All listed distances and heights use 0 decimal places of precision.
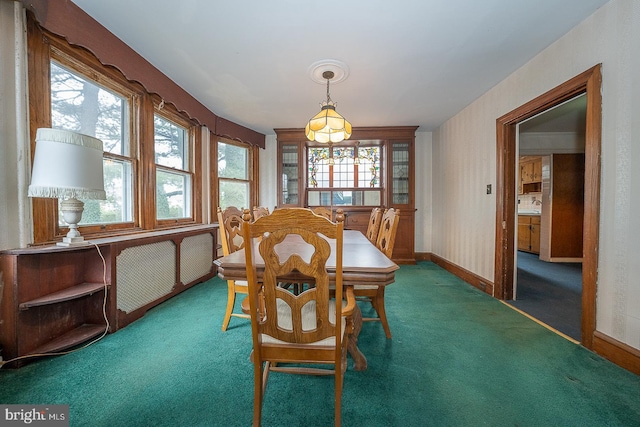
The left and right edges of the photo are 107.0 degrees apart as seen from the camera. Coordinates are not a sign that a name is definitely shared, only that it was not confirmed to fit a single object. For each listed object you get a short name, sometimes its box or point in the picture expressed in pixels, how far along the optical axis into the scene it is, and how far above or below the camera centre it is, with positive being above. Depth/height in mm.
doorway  3607 +125
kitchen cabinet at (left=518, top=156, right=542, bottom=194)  5344 +735
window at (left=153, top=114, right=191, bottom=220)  2885 +476
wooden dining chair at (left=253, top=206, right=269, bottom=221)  2772 -70
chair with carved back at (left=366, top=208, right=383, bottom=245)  2404 -195
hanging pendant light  2102 +727
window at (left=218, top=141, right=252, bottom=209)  4012 +561
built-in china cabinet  4266 +583
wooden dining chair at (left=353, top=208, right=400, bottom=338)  1735 -609
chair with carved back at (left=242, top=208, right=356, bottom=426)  895 -405
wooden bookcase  1468 -613
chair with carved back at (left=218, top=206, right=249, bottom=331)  1788 -254
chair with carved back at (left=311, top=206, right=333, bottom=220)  2889 -74
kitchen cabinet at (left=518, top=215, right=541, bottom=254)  5039 -610
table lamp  1451 +242
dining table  1155 -312
